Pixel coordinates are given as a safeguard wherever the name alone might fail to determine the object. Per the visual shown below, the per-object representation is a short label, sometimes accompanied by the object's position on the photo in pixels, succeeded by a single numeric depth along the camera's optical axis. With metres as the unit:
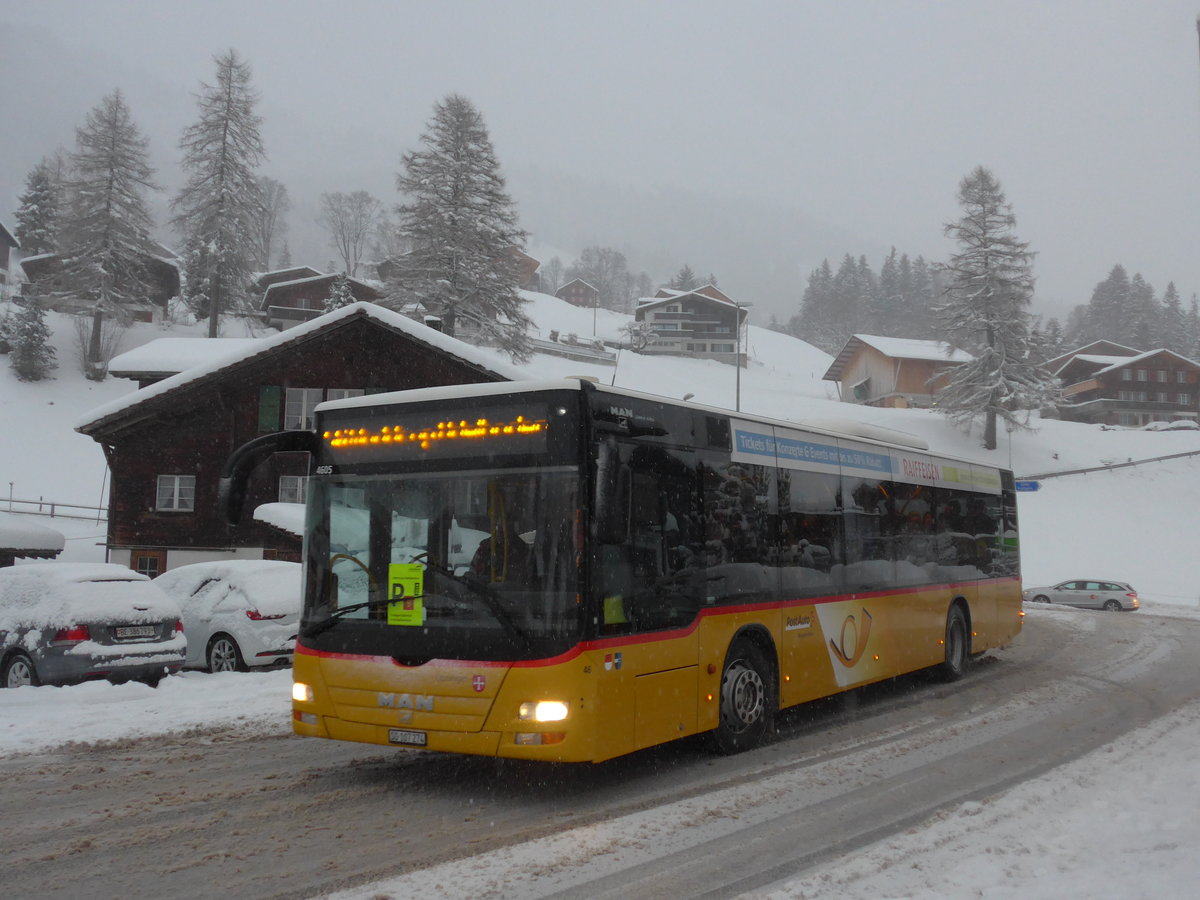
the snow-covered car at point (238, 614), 12.97
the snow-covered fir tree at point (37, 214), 83.67
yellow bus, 6.58
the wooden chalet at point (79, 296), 59.94
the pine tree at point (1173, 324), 117.62
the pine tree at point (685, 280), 144.88
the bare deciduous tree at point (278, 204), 125.50
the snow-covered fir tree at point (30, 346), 55.41
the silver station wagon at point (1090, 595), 30.31
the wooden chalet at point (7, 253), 82.78
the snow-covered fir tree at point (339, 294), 69.75
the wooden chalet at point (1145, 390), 86.38
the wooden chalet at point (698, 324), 103.81
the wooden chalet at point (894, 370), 77.75
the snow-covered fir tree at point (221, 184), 57.25
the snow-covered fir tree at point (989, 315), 54.22
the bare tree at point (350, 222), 115.38
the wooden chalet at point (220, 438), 30.52
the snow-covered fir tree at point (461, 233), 44.84
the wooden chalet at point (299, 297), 74.00
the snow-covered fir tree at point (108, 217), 59.84
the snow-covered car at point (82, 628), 11.03
